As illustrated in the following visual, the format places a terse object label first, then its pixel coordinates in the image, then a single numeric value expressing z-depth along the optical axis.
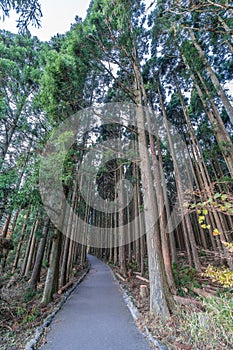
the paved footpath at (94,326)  3.15
